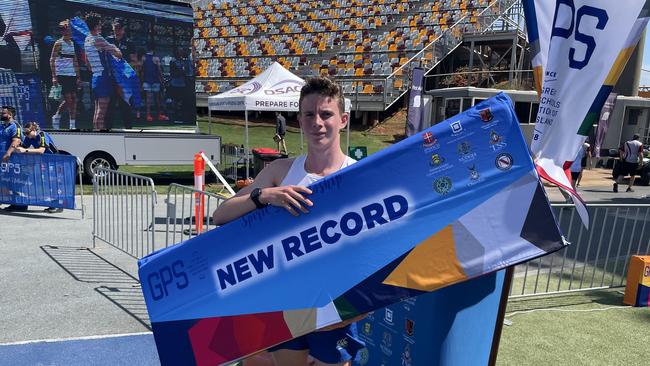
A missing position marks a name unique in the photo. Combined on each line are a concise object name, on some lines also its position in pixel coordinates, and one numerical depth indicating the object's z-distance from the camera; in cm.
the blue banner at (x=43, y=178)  801
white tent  1172
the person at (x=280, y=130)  1683
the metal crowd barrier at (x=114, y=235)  598
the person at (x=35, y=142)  840
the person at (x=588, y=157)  1828
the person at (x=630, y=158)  1347
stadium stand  2986
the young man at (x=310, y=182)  200
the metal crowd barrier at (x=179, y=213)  504
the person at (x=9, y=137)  802
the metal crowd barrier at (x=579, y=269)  523
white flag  243
